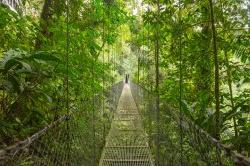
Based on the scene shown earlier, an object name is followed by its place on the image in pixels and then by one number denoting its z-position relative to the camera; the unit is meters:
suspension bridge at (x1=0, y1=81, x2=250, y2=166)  1.47
